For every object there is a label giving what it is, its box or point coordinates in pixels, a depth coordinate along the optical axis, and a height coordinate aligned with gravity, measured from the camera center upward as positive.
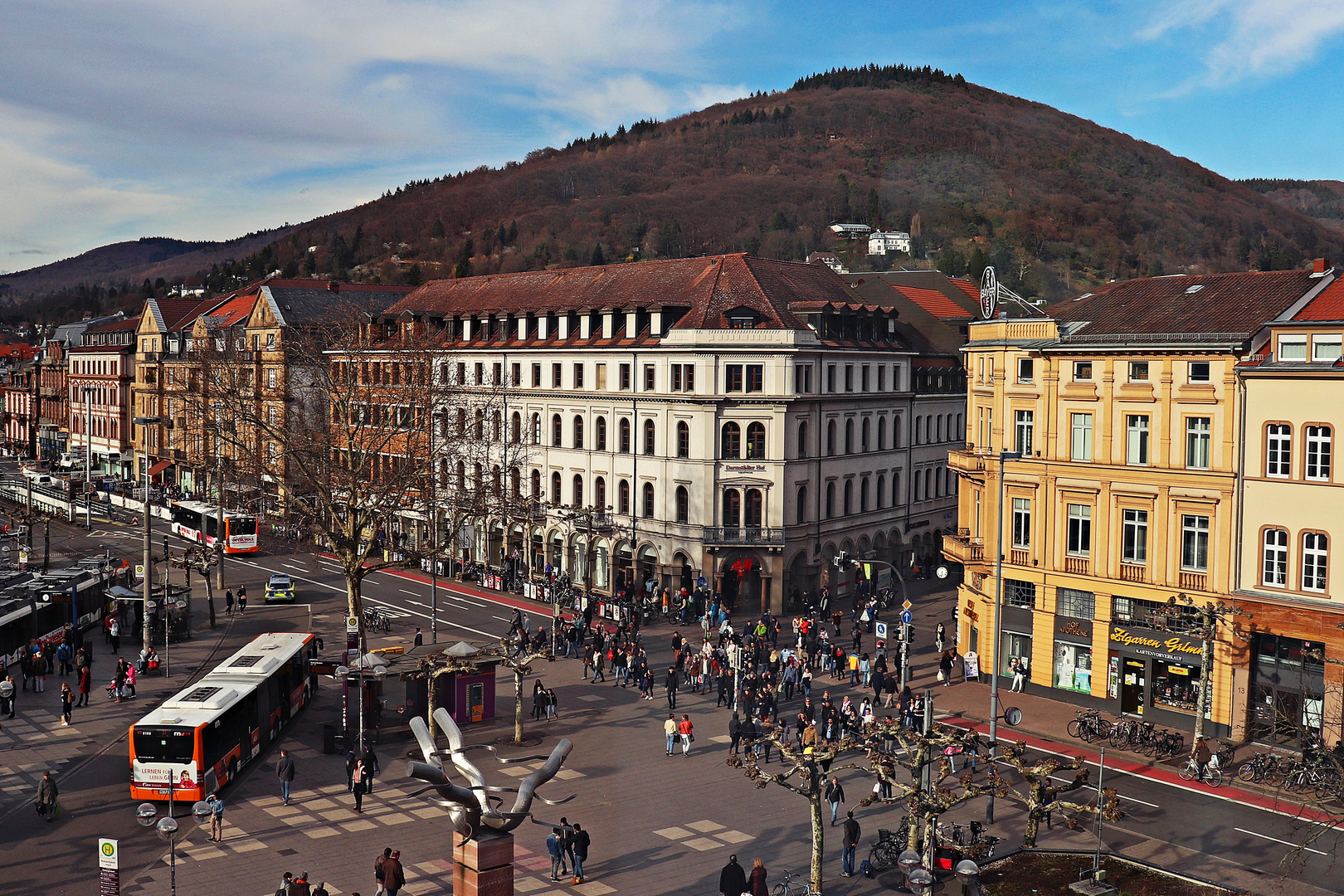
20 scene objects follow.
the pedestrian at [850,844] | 26.72 -10.93
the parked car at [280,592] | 62.91 -11.86
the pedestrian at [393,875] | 23.75 -10.41
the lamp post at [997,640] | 30.88 -8.82
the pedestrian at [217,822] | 26.93 -11.20
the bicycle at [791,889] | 24.70 -11.18
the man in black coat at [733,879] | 23.28 -10.26
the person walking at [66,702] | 38.66 -11.04
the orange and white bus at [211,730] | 29.89 -9.76
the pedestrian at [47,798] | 29.27 -10.83
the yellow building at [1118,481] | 39.50 -3.87
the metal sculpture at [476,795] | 20.19 -7.47
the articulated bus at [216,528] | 76.44 -10.30
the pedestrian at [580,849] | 25.83 -10.70
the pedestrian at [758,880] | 22.80 -10.08
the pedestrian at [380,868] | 23.92 -10.32
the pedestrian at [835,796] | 29.94 -11.04
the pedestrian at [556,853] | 26.09 -10.92
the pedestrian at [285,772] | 31.17 -10.84
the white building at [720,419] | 61.03 -2.44
